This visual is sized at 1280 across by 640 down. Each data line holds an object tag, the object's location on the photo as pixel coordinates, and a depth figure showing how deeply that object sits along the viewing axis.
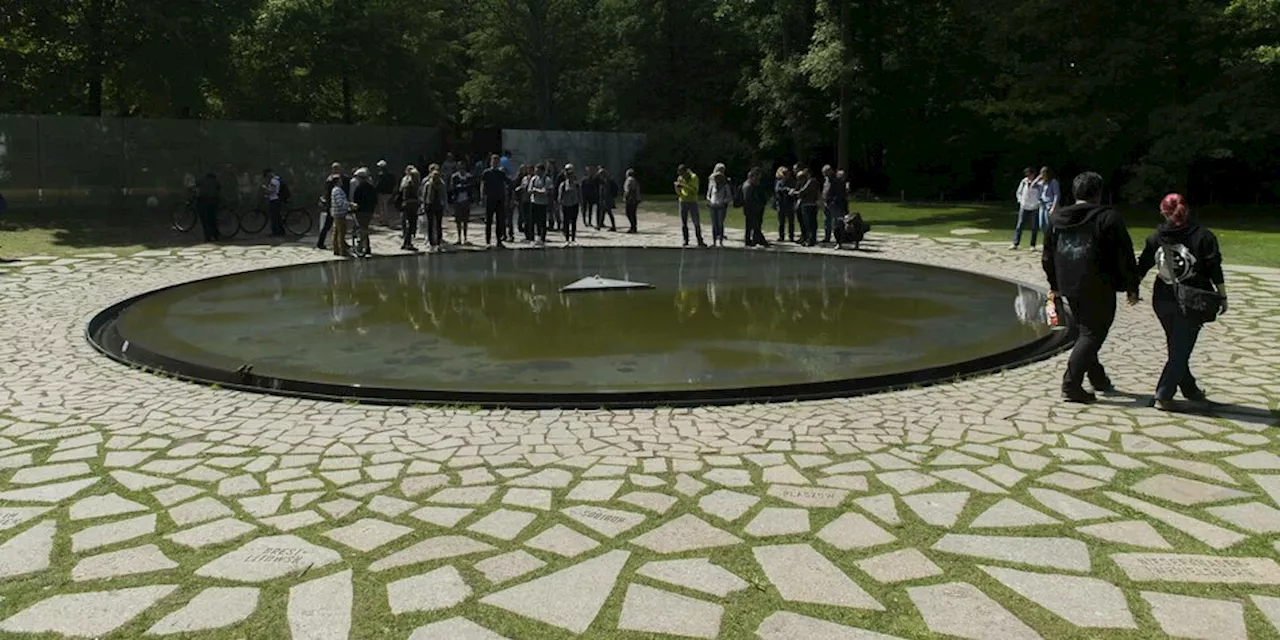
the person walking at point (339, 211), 18.22
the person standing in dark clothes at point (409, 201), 19.88
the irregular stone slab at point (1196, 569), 4.39
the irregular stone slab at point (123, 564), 4.46
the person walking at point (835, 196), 20.30
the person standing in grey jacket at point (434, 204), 19.30
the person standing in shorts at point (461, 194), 20.08
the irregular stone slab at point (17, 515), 5.06
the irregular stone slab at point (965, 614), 3.93
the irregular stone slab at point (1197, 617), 3.91
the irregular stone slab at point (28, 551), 4.52
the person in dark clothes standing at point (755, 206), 20.33
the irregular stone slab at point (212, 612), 3.97
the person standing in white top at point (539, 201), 21.09
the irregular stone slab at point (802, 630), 3.90
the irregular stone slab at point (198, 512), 5.10
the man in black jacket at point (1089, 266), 7.26
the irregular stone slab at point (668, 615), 3.96
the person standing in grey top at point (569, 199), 21.50
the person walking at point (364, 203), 18.23
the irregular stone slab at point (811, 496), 5.34
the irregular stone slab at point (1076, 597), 4.03
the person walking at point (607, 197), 24.89
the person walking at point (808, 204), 20.41
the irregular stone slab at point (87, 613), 3.95
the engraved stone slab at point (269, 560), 4.45
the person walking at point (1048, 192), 18.91
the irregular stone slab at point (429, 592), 4.16
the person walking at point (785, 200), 21.28
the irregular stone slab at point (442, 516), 5.07
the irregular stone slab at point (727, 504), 5.19
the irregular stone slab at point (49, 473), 5.76
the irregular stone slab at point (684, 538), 4.76
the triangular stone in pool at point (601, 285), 14.04
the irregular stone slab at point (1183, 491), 5.40
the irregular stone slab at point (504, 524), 4.91
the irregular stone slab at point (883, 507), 5.10
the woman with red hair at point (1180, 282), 7.02
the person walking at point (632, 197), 23.45
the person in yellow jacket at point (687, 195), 20.54
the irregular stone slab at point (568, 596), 4.06
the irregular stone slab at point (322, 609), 3.94
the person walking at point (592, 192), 24.81
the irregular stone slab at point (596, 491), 5.42
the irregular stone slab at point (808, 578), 4.22
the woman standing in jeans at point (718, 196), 20.17
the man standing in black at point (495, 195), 20.03
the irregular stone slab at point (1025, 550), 4.59
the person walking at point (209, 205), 21.12
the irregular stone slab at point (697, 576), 4.32
